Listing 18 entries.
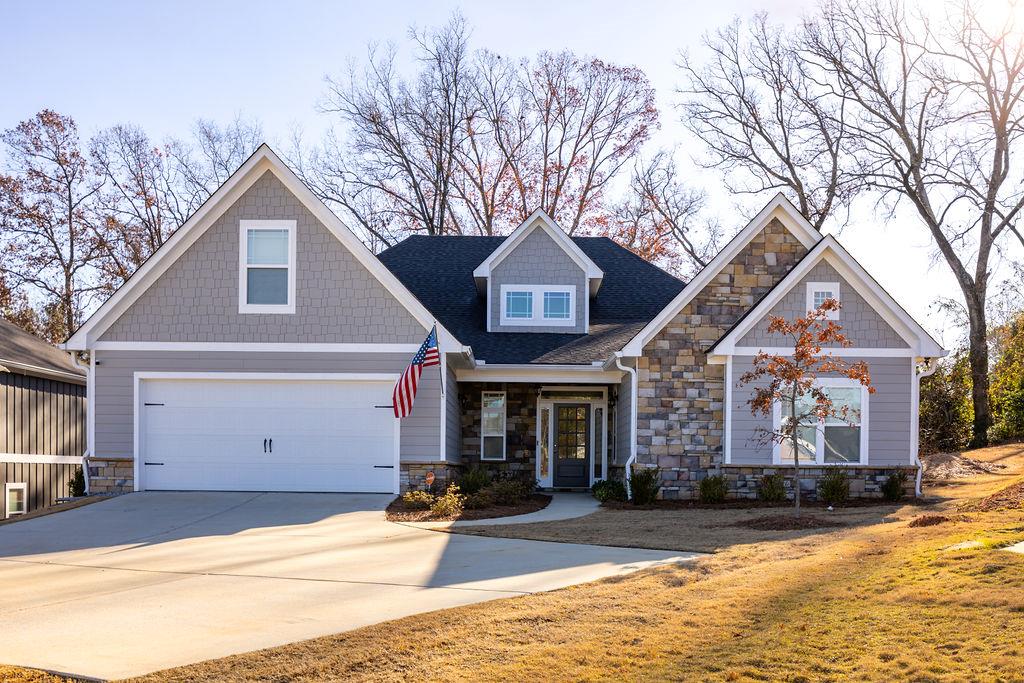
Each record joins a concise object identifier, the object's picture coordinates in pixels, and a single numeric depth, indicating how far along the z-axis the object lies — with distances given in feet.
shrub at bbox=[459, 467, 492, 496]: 55.42
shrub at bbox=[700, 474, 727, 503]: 53.98
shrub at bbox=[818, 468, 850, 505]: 52.95
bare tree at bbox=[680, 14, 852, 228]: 105.81
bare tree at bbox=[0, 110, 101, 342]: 107.96
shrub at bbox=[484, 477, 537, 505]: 54.34
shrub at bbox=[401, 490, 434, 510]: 49.42
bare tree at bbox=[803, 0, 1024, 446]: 90.94
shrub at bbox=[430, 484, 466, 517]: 47.65
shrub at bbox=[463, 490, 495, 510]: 51.42
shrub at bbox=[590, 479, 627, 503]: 56.65
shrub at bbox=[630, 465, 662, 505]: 54.54
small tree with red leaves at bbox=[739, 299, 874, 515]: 44.16
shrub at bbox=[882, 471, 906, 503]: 53.62
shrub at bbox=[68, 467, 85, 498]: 55.42
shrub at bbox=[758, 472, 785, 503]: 53.72
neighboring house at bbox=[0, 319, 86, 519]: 62.64
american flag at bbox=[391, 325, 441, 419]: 51.34
